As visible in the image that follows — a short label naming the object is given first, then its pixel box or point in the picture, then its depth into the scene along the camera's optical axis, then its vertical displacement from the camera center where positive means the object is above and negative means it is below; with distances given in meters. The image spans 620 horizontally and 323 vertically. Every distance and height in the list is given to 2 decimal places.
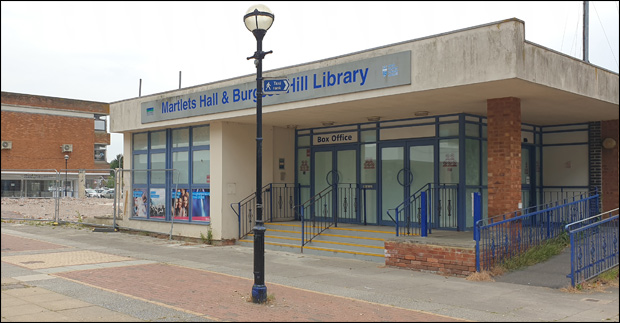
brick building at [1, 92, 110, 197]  44.03 +4.32
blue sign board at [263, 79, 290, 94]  8.64 +1.53
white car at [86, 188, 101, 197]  20.46 -0.39
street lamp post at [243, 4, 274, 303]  8.15 +0.82
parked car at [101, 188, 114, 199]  19.77 -0.38
